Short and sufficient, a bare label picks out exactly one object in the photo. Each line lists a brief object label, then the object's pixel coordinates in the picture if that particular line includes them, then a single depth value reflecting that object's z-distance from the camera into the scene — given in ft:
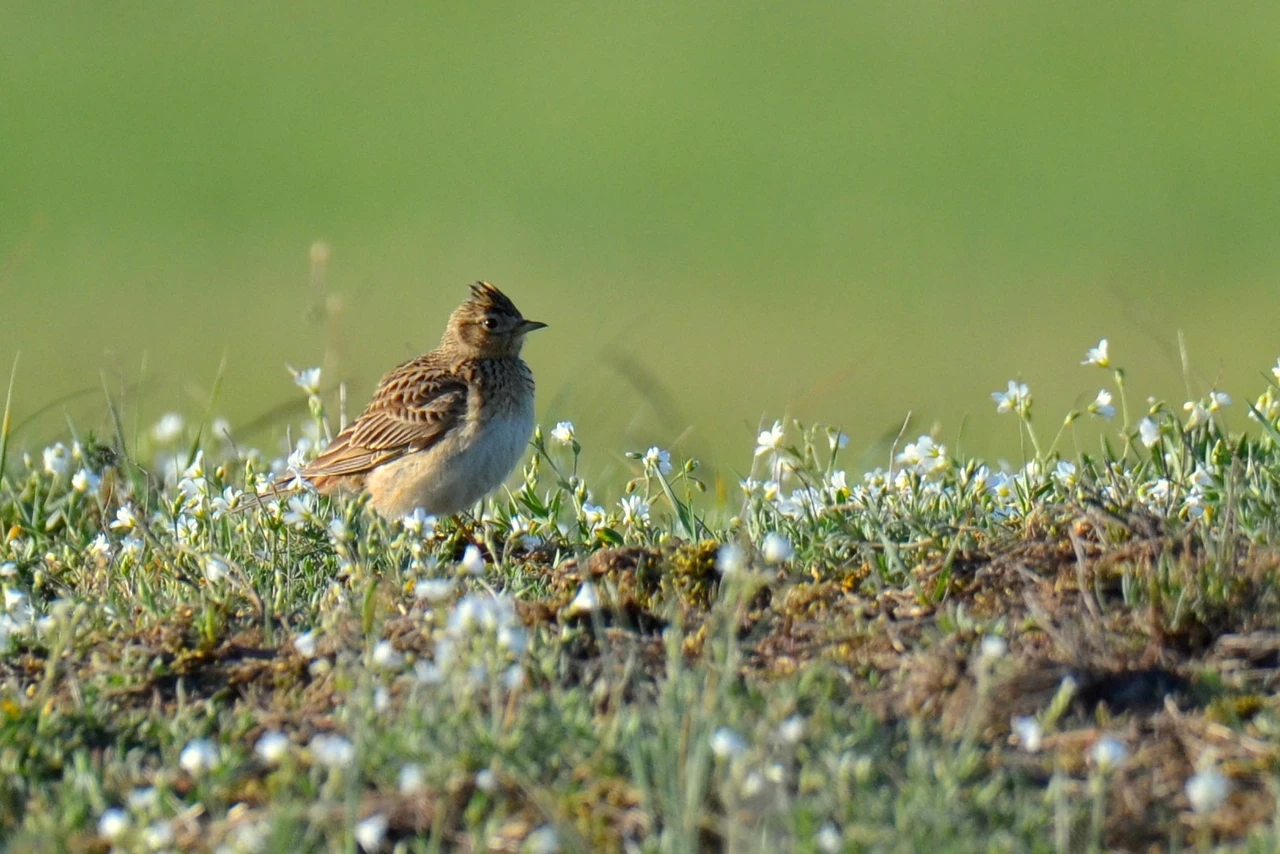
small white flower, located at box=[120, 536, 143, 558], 38.65
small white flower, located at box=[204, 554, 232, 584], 35.42
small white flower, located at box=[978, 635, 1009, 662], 25.27
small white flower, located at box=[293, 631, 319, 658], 30.86
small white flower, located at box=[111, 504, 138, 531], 38.50
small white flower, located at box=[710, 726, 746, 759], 23.97
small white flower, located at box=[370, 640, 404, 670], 27.96
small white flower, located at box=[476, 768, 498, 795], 25.17
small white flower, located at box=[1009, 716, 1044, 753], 25.39
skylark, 48.60
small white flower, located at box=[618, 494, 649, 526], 40.70
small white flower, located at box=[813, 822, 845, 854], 23.49
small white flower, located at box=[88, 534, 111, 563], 39.55
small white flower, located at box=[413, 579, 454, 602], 28.66
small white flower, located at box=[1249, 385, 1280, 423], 39.55
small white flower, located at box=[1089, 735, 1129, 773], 23.68
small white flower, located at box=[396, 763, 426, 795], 24.54
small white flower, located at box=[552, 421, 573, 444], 41.39
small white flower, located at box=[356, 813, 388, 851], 23.86
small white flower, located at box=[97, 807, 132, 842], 24.48
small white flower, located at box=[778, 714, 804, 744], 24.97
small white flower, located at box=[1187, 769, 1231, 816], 22.86
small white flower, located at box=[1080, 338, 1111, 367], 40.22
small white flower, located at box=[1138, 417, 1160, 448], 38.09
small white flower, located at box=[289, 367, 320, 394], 47.78
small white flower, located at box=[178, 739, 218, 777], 25.52
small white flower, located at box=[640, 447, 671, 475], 39.88
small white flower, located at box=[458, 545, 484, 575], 33.96
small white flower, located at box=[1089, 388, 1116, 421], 39.61
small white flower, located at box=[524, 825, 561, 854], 23.52
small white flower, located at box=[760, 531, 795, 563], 27.99
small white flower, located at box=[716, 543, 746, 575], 26.91
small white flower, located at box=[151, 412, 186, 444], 53.16
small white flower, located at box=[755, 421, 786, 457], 39.06
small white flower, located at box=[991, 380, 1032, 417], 40.04
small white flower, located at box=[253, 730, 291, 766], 25.14
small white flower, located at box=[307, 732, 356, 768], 24.95
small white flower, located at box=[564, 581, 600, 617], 30.22
